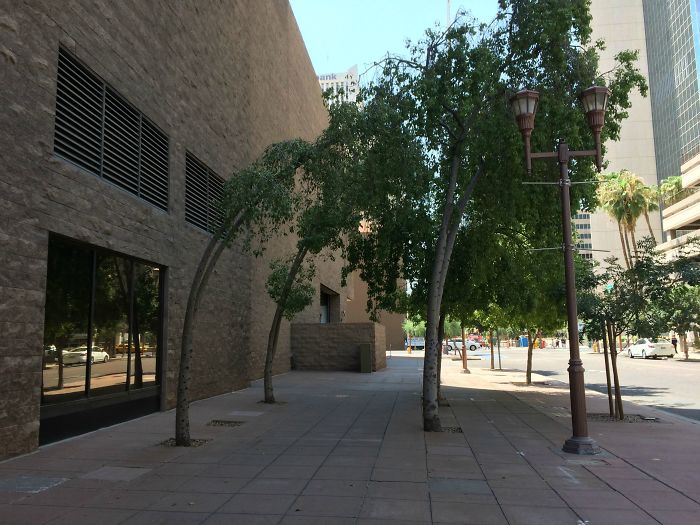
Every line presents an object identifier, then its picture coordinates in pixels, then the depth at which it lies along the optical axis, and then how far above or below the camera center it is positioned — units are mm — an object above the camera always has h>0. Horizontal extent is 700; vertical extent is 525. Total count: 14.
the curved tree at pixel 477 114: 10602 +4228
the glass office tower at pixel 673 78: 80188 +38849
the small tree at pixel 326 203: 10484 +2888
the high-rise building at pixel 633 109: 115625 +45875
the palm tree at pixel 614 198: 46094 +10591
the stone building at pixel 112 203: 7832 +2383
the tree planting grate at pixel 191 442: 9013 -1755
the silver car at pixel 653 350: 42531 -1779
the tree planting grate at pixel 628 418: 12312 -2047
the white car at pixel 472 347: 66156 -2099
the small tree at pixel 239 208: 8953 +2023
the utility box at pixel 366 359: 27172 -1333
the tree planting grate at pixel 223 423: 11211 -1800
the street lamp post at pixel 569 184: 8859 +2402
